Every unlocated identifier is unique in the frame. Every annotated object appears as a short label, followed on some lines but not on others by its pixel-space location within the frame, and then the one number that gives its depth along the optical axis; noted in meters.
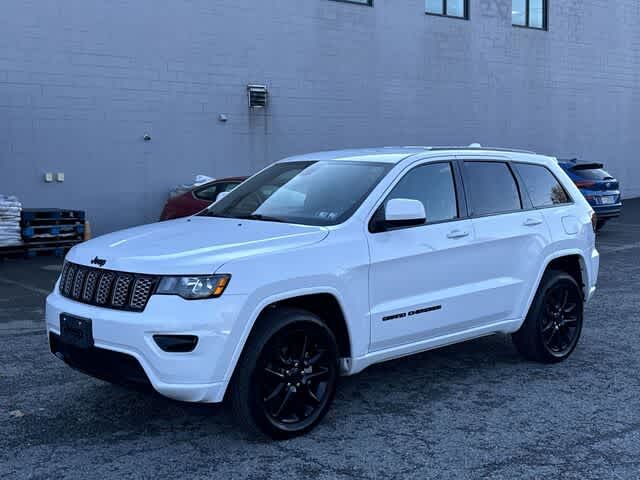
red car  13.16
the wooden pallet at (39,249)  13.15
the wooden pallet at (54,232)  13.27
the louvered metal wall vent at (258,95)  17.45
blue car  16.39
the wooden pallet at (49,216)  13.27
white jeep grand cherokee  4.43
